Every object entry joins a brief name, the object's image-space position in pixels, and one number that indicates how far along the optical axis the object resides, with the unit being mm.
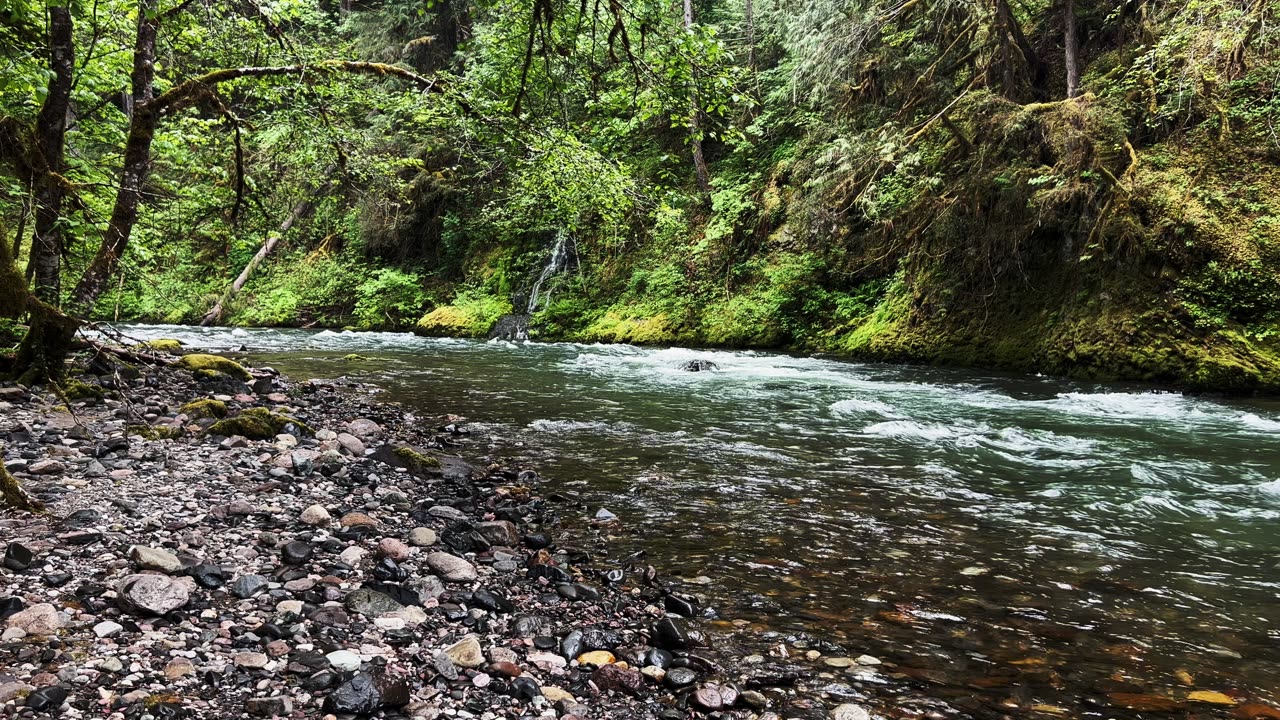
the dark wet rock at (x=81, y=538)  3121
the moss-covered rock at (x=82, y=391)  6918
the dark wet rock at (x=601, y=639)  2986
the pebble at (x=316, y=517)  3928
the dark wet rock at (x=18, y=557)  2781
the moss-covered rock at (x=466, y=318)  21891
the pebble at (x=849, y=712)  2572
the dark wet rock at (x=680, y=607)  3379
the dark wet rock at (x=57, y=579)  2713
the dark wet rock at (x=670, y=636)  3055
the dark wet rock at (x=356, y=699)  2205
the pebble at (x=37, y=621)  2346
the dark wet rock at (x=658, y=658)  2865
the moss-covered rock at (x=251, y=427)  5875
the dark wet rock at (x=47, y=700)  1946
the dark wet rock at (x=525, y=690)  2488
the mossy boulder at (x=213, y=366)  9531
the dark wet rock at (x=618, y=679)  2684
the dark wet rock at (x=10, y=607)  2400
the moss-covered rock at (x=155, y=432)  5496
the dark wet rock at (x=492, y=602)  3218
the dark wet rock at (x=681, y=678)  2742
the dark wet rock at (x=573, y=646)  2879
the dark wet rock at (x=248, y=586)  2893
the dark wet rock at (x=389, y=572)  3293
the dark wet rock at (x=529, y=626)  3018
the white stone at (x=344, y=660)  2451
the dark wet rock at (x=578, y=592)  3463
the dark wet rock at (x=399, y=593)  3104
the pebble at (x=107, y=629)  2404
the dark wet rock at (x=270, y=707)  2133
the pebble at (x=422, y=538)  3910
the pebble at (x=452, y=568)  3531
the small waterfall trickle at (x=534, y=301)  21188
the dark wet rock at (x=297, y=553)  3328
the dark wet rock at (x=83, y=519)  3328
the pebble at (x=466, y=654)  2648
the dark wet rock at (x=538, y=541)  4188
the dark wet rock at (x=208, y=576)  2930
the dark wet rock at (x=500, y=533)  4148
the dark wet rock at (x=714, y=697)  2609
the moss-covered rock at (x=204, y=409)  6523
